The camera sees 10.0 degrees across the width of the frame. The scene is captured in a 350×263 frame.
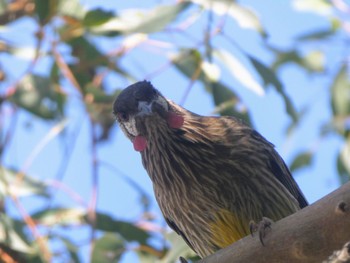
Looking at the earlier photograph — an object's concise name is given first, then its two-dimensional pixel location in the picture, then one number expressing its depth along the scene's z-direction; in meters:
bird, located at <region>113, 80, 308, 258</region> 6.29
